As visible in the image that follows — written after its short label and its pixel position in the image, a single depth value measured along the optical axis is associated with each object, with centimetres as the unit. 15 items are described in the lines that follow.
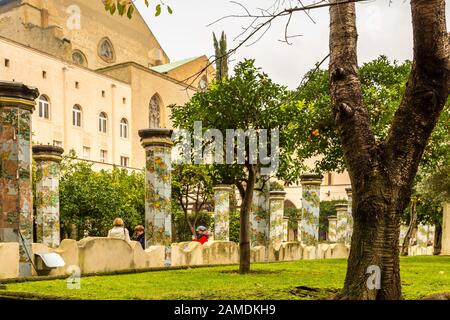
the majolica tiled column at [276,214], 2390
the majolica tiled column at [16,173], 1011
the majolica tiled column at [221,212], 2184
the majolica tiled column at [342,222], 2794
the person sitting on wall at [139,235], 1573
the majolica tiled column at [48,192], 1609
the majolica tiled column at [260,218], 1962
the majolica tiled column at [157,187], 1387
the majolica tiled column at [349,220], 2659
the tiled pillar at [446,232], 2883
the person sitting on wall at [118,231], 1348
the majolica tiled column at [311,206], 2263
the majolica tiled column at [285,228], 2732
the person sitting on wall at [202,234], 1798
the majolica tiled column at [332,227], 3382
